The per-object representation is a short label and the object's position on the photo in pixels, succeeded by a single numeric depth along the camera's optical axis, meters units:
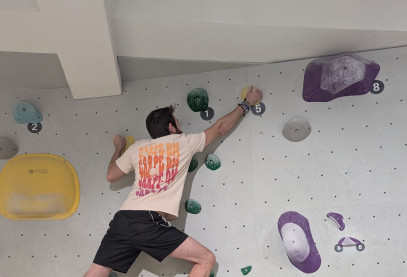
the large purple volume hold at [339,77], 2.12
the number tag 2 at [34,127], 2.33
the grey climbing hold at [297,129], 2.16
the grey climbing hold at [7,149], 2.26
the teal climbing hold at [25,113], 2.29
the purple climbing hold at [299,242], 2.09
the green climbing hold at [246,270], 2.13
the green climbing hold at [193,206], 2.20
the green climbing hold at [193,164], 2.22
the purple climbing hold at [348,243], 2.07
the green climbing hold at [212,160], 2.21
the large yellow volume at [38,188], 2.26
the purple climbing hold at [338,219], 2.09
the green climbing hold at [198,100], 2.25
